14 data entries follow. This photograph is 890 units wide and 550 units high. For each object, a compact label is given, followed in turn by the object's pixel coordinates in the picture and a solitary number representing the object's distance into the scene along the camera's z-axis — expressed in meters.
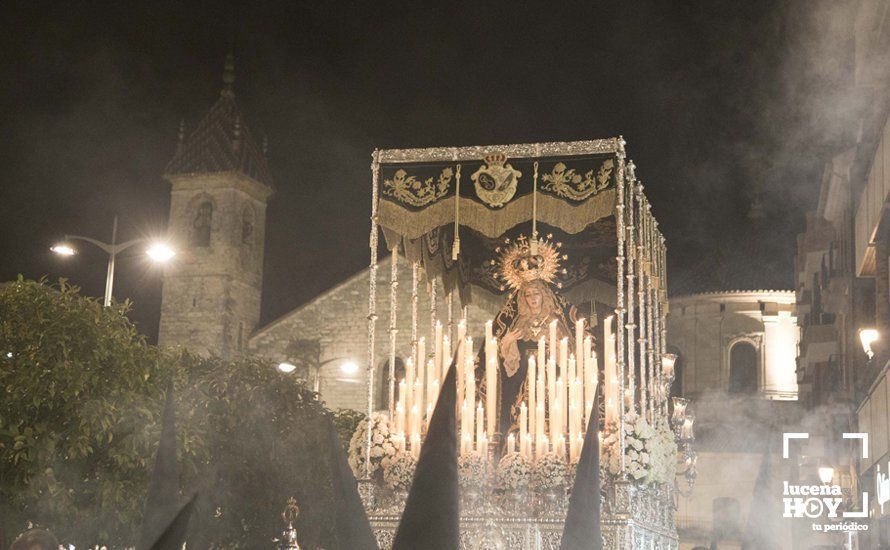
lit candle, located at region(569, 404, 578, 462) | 13.03
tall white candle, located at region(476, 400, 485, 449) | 13.47
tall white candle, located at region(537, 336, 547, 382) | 13.74
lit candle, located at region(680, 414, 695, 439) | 17.03
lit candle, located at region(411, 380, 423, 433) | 13.91
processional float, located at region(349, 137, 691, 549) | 12.95
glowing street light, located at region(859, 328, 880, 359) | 16.59
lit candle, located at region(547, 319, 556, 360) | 13.83
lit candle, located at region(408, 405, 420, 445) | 13.77
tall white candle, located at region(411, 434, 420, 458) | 13.56
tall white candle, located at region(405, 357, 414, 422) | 13.93
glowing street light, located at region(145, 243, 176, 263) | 17.86
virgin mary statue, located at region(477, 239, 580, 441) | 14.95
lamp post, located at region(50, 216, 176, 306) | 17.71
